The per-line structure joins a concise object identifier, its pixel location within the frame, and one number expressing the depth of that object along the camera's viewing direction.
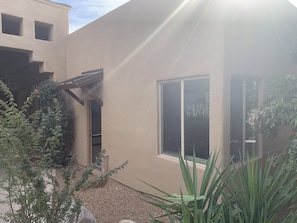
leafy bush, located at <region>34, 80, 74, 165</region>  9.20
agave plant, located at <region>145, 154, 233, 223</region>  2.59
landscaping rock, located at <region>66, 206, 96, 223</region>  4.05
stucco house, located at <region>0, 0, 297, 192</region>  4.86
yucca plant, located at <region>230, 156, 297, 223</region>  2.76
